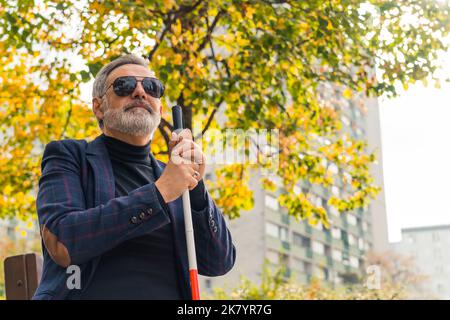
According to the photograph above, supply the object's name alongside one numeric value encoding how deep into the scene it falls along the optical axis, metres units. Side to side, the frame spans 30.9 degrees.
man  2.99
